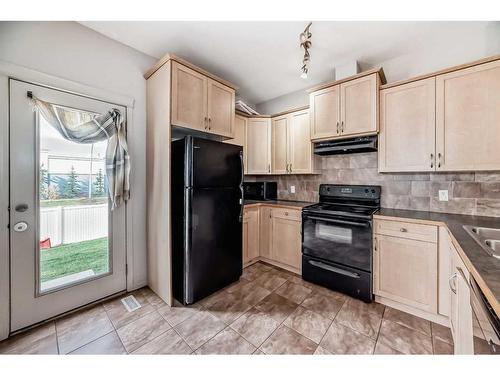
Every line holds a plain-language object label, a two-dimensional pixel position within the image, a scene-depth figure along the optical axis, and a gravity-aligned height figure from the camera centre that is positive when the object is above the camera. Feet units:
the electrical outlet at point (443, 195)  6.69 -0.31
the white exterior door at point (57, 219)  5.17 -1.01
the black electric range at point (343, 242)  6.51 -1.96
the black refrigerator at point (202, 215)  6.13 -0.99
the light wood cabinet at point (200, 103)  6.30 +2.85
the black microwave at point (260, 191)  10.52 -0.29
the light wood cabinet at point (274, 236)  8.41 -2.23
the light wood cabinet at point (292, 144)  9.09 +1.96
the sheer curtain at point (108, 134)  5.79 +1.58
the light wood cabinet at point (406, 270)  5.60 -2.48
